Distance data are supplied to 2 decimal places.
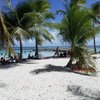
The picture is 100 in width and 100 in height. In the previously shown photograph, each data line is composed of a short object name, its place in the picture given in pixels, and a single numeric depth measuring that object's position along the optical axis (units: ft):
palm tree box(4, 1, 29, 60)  26.31
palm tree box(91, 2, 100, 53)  33.00
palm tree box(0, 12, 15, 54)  13.64
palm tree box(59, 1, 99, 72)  20.50
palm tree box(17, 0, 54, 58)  26.44
